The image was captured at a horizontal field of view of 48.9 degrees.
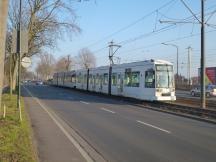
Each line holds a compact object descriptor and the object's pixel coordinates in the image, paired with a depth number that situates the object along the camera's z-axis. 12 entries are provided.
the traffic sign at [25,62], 12.55
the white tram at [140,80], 17.59
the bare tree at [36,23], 26.17
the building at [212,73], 35.25
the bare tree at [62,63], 82.97
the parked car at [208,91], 28.77
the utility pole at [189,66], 39.34
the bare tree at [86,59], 82.73
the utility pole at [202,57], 14.74
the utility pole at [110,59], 23.50
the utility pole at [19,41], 10.44
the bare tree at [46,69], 87.80
